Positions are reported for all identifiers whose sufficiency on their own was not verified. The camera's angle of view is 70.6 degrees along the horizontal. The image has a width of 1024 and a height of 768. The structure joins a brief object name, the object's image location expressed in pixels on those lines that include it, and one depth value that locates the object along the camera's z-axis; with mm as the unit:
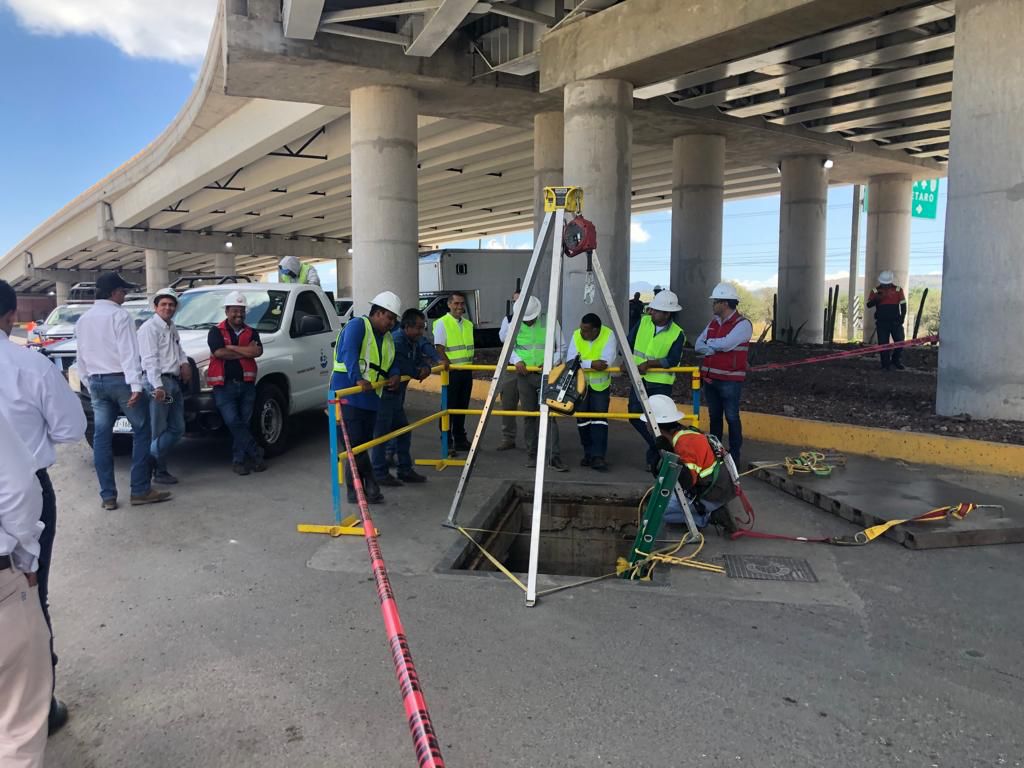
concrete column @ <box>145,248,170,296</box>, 38656
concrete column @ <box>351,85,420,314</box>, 13414
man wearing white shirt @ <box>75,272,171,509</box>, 6230
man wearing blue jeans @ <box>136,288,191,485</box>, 6773
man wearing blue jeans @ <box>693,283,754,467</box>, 7039
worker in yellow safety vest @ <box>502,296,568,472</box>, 7773
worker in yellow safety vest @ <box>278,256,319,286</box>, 10711
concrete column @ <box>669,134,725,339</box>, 18516
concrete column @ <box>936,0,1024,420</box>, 7773
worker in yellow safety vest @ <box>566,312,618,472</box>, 7207
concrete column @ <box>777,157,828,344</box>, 21562
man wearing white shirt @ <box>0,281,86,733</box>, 2582
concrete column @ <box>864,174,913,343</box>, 25609
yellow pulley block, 5160
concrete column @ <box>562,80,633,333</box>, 11875
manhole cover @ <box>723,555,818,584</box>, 4789
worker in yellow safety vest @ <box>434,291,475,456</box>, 8391
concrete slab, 5344
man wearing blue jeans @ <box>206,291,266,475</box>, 7285
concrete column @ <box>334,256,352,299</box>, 49750
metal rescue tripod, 4687
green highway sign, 25219
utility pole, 27000
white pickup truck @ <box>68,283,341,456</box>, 7629
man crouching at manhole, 5355
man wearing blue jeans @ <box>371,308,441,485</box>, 7098
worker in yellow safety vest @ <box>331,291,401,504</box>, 6242
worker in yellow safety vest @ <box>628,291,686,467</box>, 7191
